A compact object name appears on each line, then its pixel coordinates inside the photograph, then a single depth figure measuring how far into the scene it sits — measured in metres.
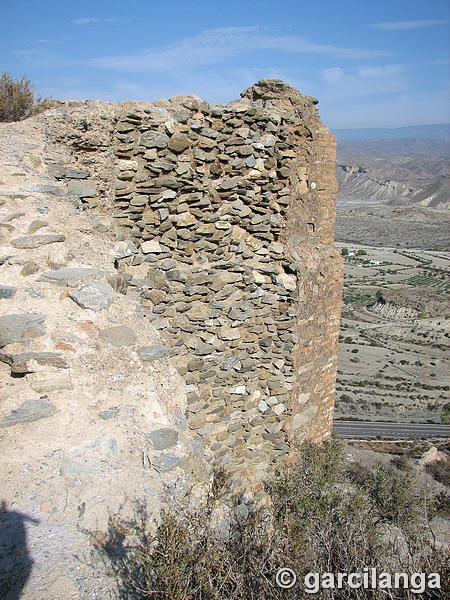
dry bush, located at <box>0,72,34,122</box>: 7.20
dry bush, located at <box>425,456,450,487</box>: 14.66
